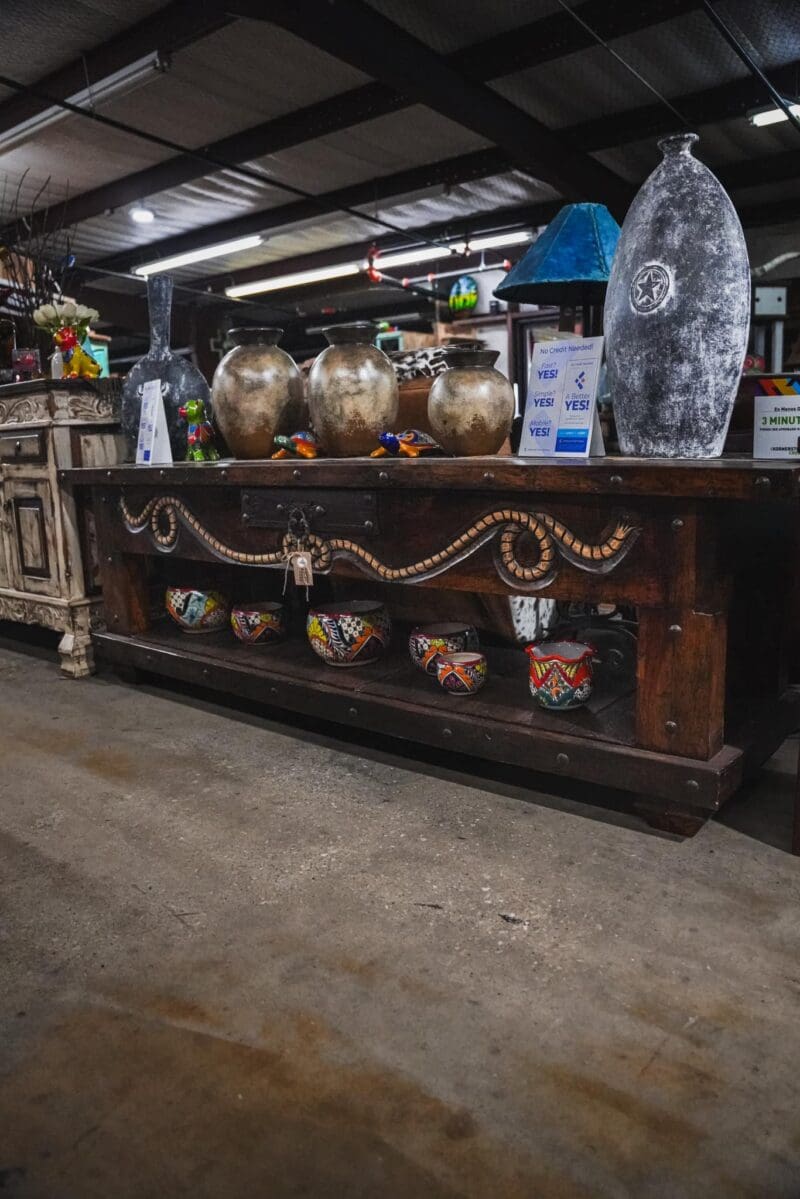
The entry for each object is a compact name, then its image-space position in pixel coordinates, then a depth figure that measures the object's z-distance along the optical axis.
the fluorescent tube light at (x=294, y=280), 9.18
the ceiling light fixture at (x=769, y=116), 4.90
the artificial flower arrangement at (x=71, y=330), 3.00
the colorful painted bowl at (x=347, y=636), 2.20
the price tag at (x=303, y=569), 2.05
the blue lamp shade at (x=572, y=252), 2.41
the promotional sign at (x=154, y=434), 2.58
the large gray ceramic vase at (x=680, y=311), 1.61
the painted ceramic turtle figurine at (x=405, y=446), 2.10
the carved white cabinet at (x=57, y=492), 2.89
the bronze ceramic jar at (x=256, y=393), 2.34
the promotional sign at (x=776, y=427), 1.61
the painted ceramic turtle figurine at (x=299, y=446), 2.24
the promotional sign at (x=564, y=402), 1.80
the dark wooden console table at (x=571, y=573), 1.51
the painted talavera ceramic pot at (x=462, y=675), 1.96
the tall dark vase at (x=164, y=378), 2.71
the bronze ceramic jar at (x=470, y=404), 2.03
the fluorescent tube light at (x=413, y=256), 8.31
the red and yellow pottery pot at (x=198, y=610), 2.63
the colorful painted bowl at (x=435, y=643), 2.08
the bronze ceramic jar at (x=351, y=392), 2.13
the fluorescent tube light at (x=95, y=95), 4.29
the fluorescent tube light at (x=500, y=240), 7.62
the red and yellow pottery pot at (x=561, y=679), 1.80
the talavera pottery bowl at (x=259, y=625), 2.47
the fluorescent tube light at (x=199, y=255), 7.94
